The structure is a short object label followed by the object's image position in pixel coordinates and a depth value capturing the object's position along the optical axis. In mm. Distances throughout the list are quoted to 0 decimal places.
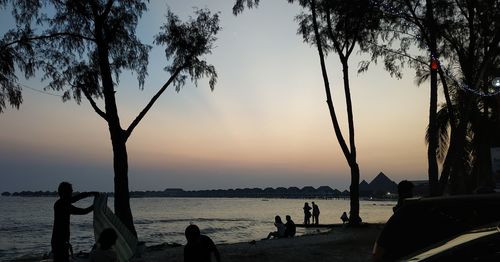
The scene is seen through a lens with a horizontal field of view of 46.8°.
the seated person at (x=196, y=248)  8406
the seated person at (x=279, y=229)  27228
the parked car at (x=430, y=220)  5402
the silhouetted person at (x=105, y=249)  8164
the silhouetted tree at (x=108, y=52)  18344
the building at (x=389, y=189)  190875
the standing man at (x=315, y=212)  44312
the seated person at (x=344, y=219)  41641
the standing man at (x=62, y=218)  8617
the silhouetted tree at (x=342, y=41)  26016
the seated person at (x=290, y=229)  27031
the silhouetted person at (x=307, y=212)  45316
